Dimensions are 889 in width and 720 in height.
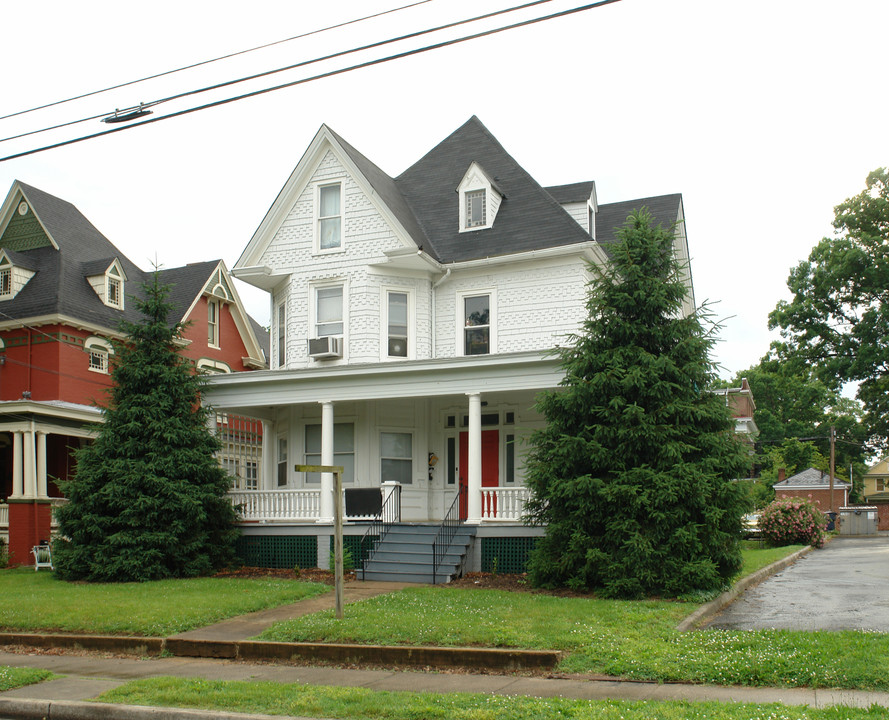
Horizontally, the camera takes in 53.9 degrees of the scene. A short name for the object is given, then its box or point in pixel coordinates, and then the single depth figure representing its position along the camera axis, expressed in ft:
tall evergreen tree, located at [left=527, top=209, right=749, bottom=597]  44.47
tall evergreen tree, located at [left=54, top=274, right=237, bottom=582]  56.70
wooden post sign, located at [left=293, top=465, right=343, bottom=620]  39.19
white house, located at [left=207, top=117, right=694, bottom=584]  64.08
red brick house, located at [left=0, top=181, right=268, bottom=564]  75.05
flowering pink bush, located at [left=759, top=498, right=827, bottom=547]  87.20
